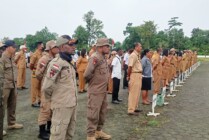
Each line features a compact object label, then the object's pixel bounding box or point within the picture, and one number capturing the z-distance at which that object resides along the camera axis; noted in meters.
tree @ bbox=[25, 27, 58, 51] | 49.14
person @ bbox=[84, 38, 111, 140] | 4.51
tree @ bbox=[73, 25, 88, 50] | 48.04
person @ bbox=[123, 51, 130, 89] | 11.03
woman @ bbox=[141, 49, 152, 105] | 7.57
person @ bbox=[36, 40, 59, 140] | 4.58
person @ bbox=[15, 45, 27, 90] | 10.17
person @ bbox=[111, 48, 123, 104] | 7.93
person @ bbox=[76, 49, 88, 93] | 9.80
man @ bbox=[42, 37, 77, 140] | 3.34
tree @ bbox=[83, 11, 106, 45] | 53.69
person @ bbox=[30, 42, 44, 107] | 6.86
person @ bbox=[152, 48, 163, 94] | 9.00
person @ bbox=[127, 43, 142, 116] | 6.45
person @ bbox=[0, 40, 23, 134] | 4.88
